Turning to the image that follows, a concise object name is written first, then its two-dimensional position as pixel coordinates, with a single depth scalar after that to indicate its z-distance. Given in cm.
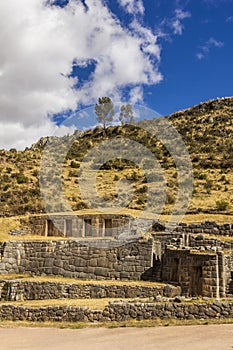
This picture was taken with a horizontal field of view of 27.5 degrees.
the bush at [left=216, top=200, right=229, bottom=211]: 3222
